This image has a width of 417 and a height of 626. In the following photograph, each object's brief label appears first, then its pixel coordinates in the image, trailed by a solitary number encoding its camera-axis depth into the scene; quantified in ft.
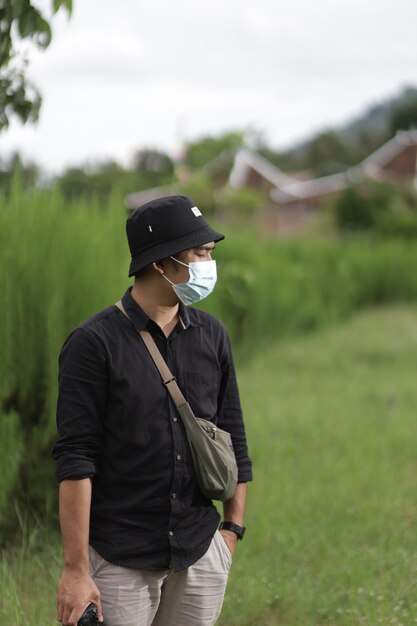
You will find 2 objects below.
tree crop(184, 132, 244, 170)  150.61
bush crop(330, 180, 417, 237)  96.89
